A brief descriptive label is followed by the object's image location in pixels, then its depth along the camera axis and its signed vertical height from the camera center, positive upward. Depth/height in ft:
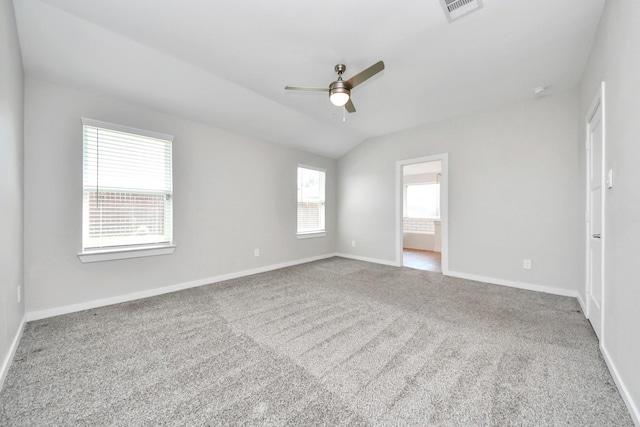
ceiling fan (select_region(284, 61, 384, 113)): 7.52 +3.99
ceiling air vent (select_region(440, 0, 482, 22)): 6.14 +5.16
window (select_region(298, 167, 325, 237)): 17.16 +0.86
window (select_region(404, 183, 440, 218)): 24.47 +1.34
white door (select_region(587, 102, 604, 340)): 7.04 -0.19
